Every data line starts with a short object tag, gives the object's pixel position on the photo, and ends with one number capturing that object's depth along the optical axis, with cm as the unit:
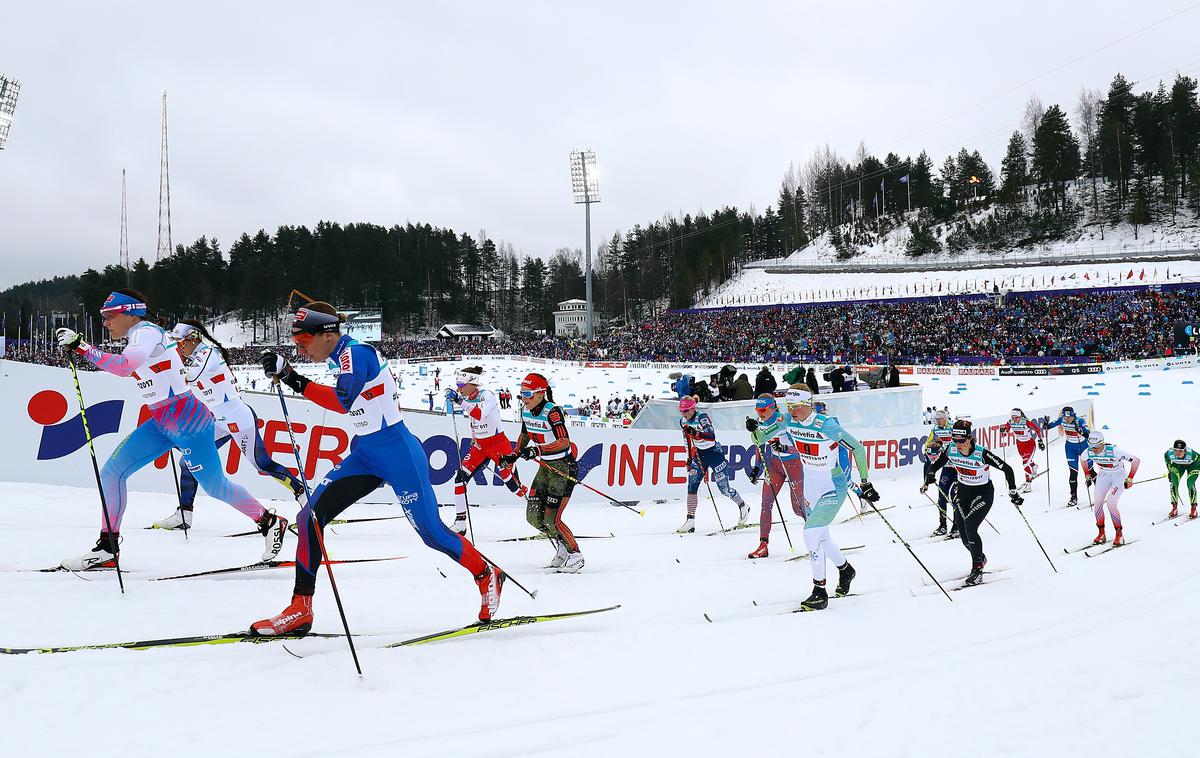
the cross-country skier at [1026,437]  1553
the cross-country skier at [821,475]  671
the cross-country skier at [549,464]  756
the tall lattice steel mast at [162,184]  5016
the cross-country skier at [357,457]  437
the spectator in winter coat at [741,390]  1808
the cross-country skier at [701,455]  1087
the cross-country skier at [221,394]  679
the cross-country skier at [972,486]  778
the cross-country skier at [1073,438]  1262
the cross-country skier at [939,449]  1104
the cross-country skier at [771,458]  912
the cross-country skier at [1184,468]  1230
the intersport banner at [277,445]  862
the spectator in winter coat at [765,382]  1597
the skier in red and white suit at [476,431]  939
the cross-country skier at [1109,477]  1039
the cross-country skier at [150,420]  556
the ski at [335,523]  736
